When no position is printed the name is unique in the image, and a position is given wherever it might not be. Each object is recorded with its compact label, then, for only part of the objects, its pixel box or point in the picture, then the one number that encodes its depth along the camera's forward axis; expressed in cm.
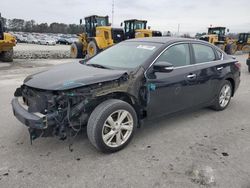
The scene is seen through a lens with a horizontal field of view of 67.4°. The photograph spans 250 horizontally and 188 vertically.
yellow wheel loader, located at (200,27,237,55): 1617
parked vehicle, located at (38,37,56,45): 3081
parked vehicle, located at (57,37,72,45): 3389
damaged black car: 230
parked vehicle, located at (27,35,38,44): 3344
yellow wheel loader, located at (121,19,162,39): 1306
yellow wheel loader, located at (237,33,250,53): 1893
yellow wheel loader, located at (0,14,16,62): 921
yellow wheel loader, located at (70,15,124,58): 1138
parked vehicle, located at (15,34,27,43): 3471
